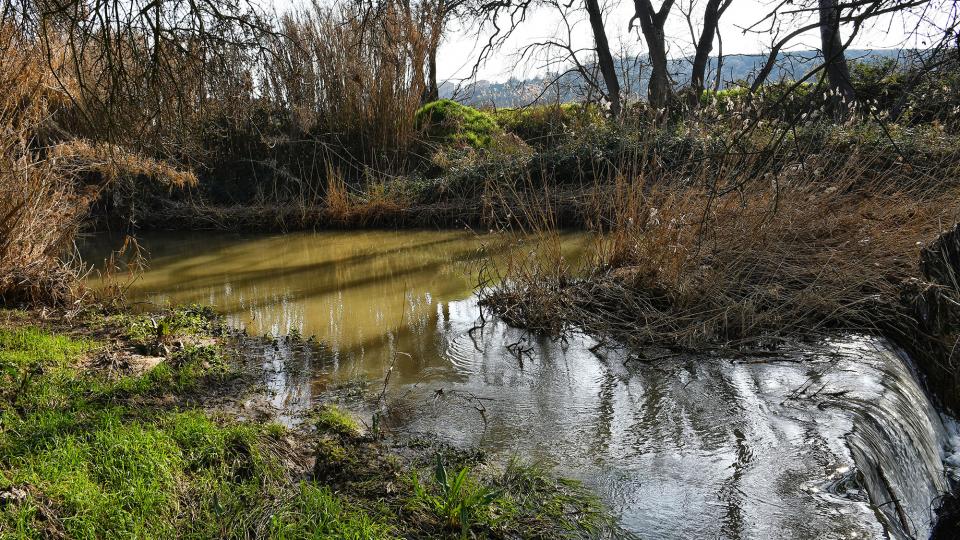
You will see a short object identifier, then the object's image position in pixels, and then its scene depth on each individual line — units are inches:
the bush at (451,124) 606.1
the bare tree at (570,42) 595.5
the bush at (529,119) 677.9
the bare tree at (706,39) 585.9
